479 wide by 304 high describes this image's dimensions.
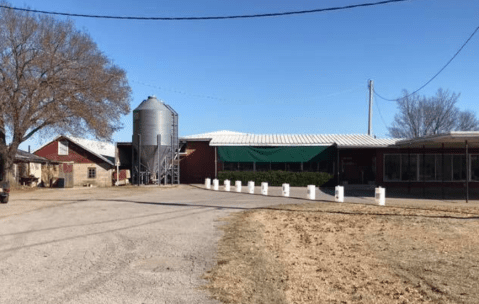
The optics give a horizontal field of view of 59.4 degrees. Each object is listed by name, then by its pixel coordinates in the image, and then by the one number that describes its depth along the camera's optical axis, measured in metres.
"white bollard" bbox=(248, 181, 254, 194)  26.33
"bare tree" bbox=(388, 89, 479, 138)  56.94
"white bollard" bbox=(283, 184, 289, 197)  23.94
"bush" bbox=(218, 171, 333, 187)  32.81
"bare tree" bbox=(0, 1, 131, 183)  26.36
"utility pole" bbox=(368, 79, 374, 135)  45.19
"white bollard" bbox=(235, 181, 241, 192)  27.84
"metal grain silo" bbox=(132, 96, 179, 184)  34.53
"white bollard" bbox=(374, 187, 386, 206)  18.94
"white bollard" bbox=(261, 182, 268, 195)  25.06
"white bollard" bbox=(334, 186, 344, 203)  20.39
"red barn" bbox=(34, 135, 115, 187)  43.16
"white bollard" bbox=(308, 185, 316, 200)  21.86
